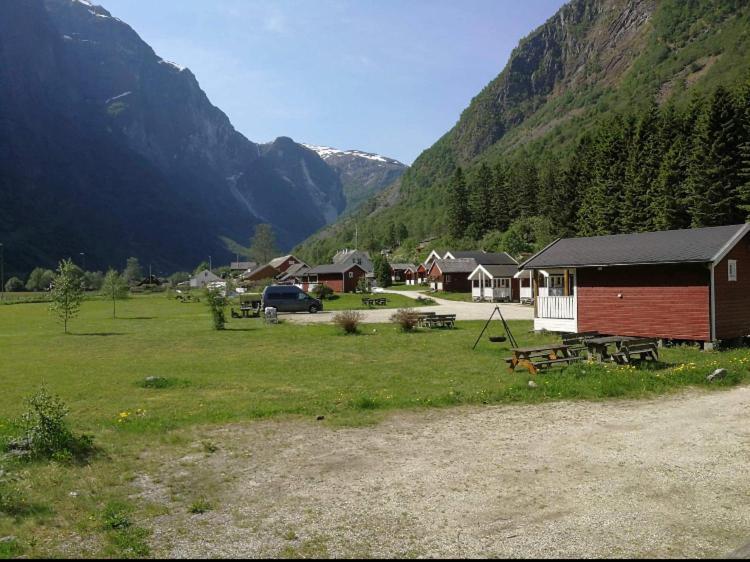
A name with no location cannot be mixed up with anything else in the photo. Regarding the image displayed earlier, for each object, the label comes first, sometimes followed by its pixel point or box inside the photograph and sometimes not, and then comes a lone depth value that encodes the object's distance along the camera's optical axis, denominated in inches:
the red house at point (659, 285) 799.7
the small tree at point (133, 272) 6050.2
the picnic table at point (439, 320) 1211.2
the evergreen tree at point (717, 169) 1987.0
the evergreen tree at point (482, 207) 4564.5
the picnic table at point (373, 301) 2086.6
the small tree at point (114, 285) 2003.9
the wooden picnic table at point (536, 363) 612.5
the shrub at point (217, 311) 1267.2
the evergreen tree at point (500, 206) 4443.9
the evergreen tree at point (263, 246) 7071.9
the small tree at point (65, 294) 1300.4
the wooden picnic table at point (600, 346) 652.7
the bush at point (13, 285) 4654.3
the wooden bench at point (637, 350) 634.8
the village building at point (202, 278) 5748.0
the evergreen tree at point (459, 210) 4753.9
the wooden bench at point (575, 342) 685.2
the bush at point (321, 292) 2514.8
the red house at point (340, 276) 3147.1
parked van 1728.6
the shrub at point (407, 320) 1139.9
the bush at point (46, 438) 328.2
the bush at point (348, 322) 1113.6
